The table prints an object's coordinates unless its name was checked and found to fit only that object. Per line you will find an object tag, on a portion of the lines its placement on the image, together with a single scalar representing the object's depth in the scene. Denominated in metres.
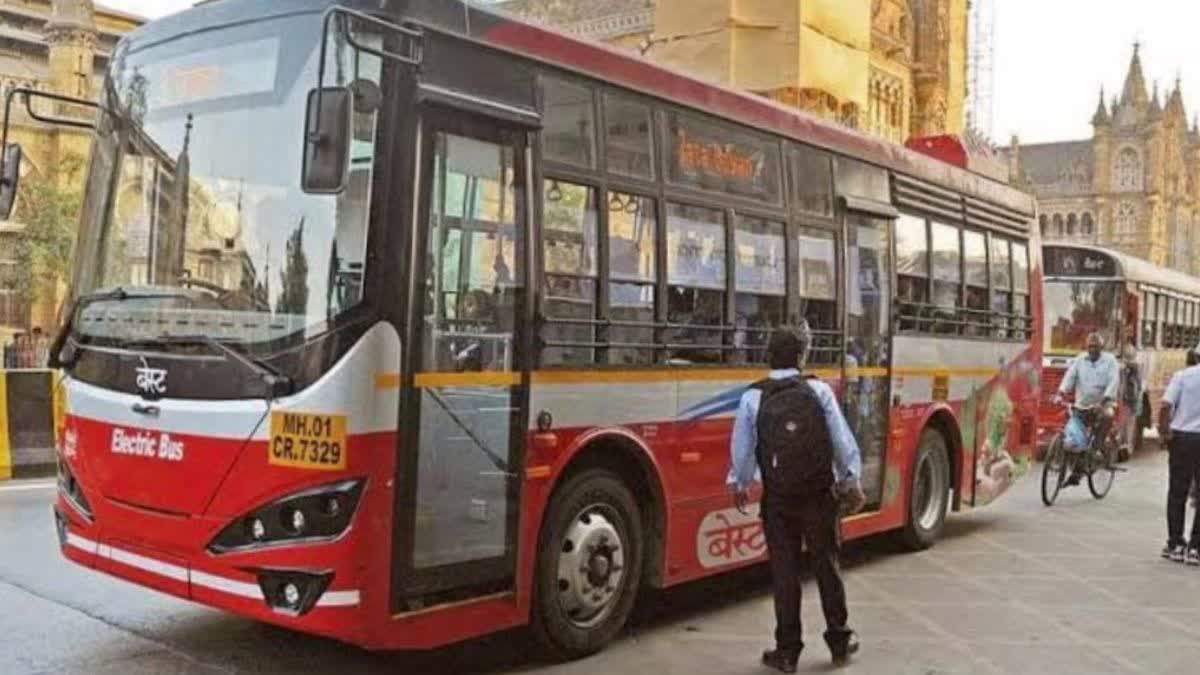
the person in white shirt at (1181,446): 9.60
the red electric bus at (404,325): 5.06
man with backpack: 6.01
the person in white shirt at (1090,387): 13.70
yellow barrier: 12.79
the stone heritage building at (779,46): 15.77
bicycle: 13.57
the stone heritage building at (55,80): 45.22
